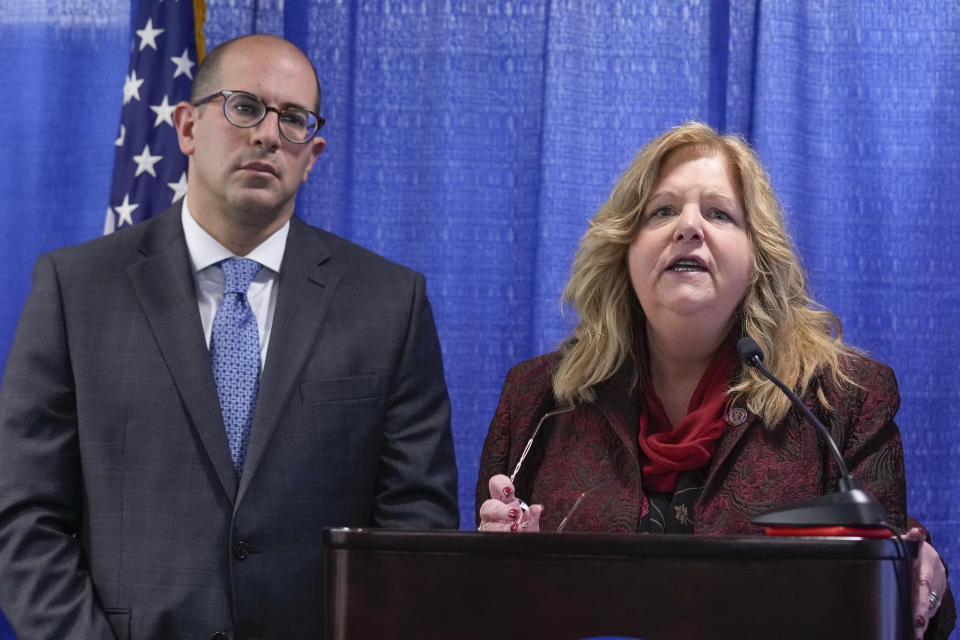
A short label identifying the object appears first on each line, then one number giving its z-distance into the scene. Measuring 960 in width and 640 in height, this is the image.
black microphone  2.49
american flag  3.56
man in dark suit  3.00
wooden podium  2.44
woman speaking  2.96
